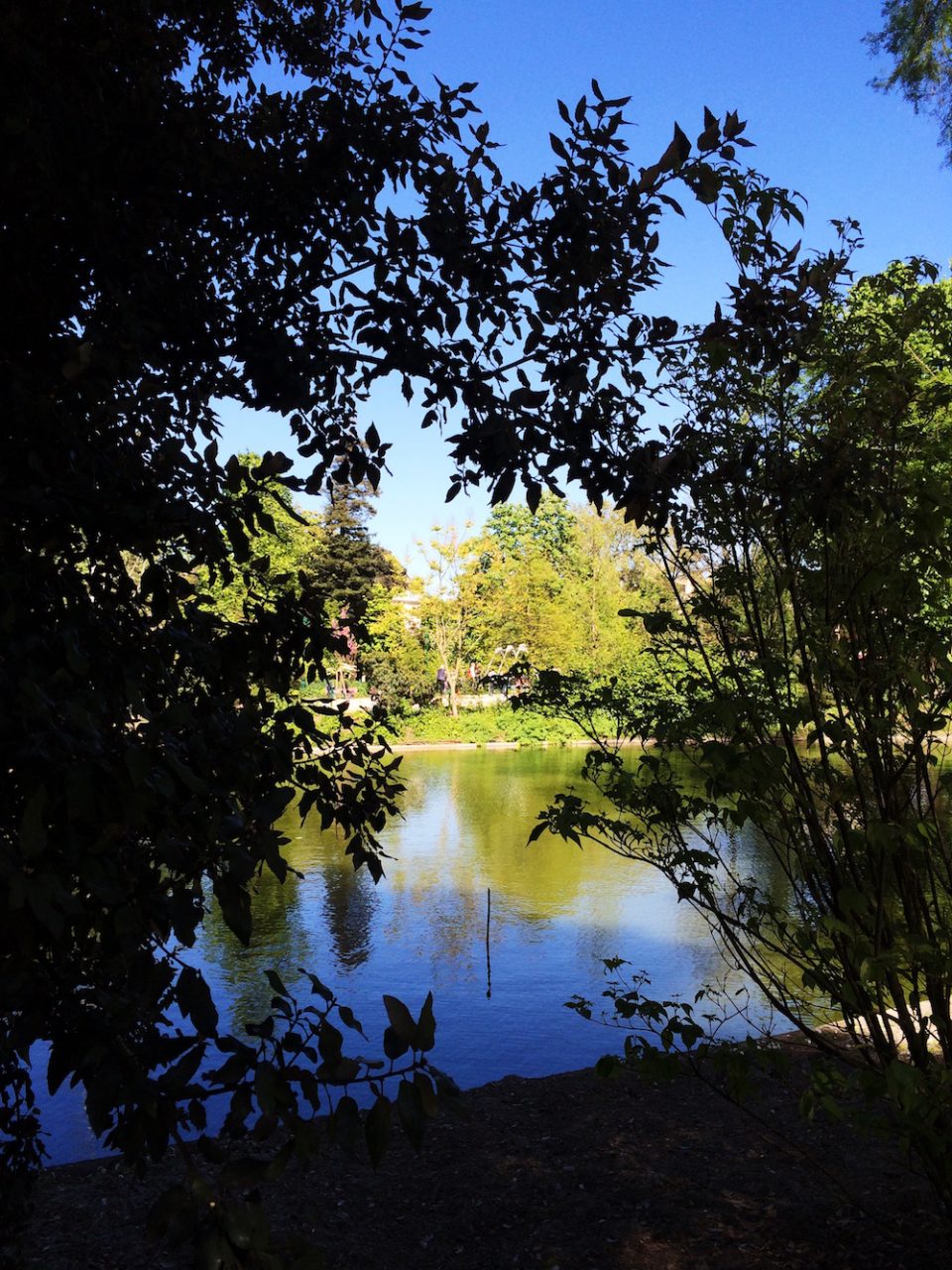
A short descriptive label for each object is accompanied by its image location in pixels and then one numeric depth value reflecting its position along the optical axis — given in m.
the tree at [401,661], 31.06
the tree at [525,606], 31.41
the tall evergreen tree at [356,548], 28.44
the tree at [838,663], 2.57
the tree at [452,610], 31.12
